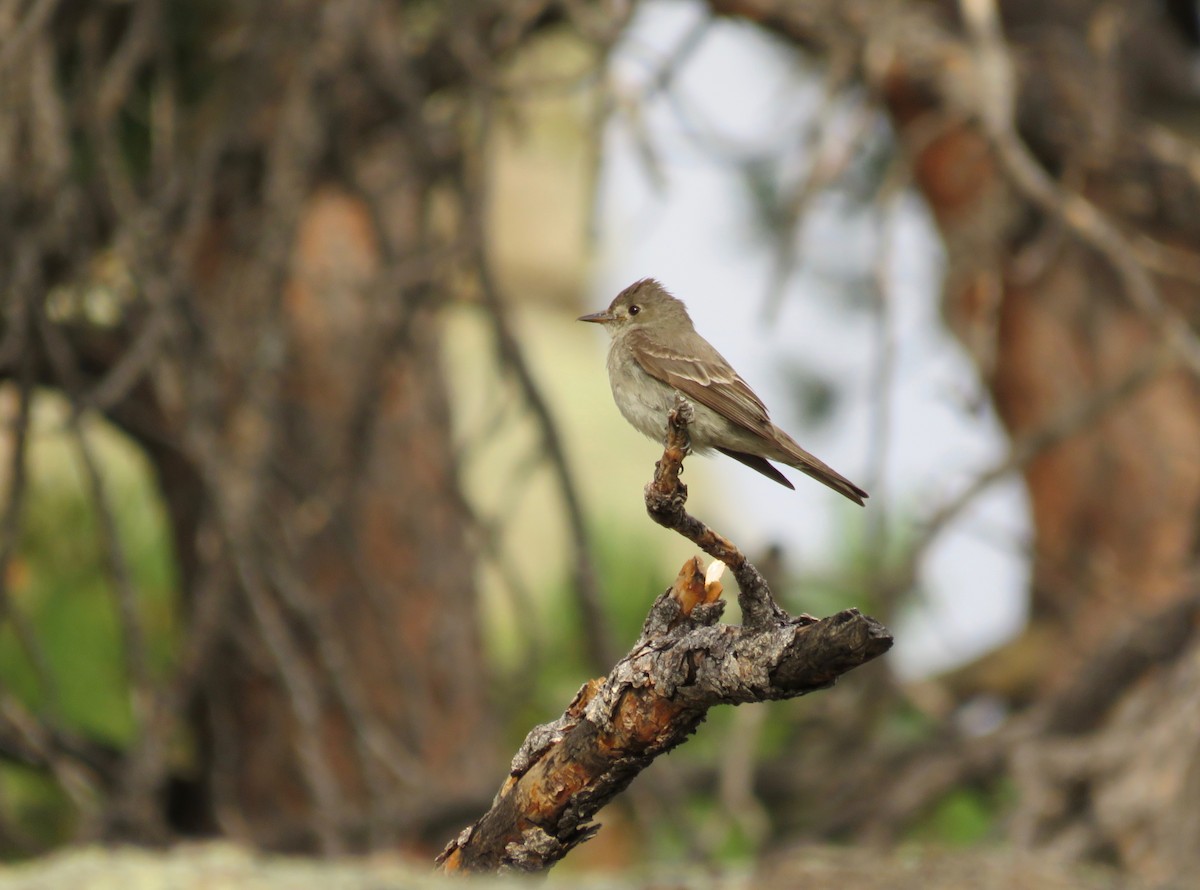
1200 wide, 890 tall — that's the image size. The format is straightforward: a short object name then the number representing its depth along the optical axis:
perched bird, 7.34
